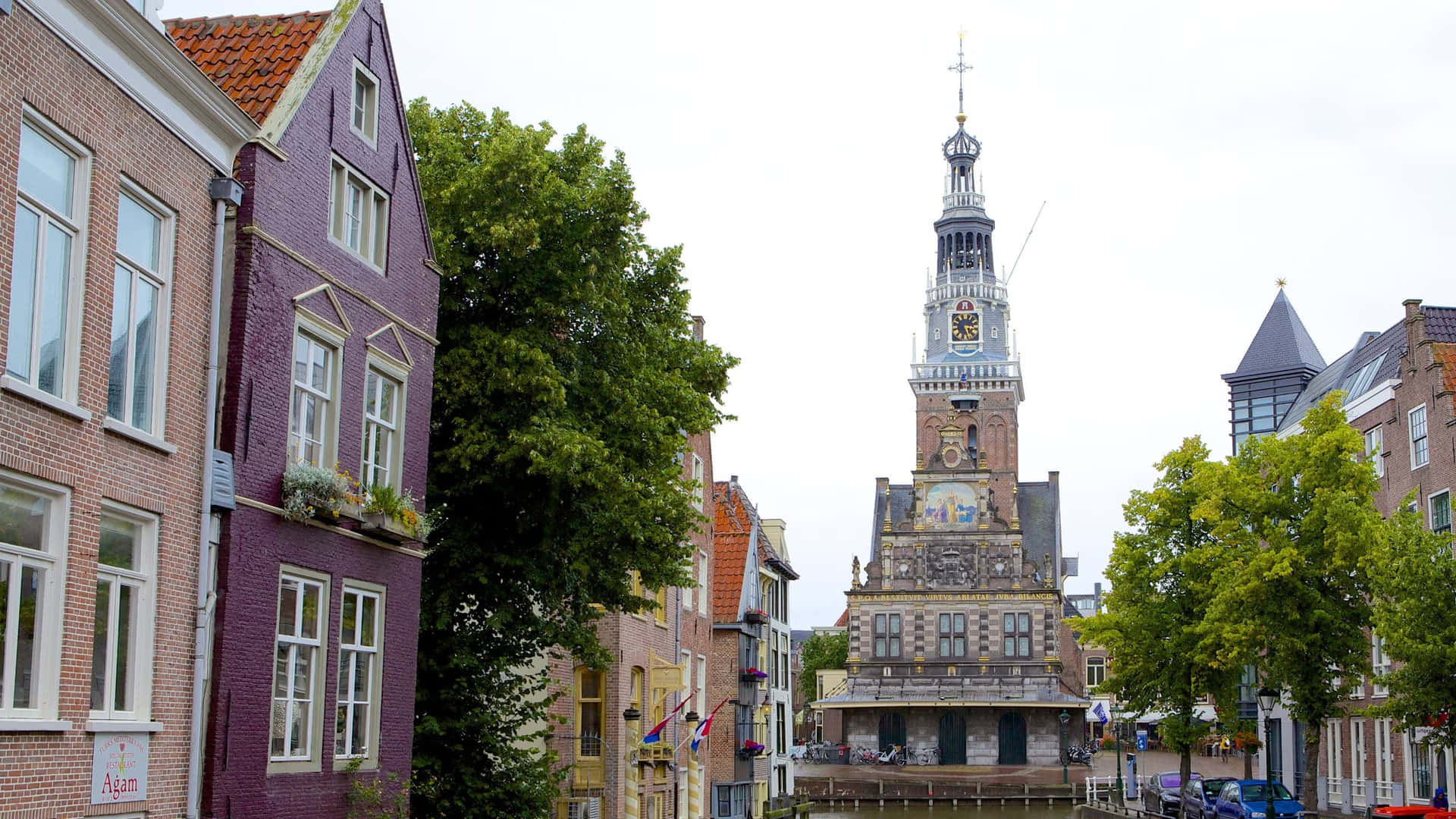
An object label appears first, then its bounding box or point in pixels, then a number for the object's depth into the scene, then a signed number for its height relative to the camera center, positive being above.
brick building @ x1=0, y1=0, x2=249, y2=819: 12.80 +2.18
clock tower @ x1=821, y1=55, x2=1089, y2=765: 105.06 +2.65
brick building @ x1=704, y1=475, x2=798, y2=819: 51.59 -0.25
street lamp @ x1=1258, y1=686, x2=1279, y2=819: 35.81 -0.81
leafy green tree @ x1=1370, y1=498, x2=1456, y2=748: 31.61 +0.86
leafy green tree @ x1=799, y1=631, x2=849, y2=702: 157.62 +0.03
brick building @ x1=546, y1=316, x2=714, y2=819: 34.03 -1.16
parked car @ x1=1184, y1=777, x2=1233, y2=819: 45.28 -3.86
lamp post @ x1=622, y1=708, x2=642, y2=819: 35.00 -2.78
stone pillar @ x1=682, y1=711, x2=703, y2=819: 43.22 -3.76
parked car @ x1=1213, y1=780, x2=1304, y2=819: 40.50 -3.54
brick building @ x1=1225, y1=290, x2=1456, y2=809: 42.97 +5.76
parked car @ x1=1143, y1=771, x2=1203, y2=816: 51.38 -4.39
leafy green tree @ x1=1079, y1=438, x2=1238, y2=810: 48.41 +1.72
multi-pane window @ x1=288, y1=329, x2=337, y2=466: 18.11 +2.89
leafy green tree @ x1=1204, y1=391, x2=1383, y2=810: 37.44 +2.25
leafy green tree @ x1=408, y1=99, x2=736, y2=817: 24.52 +3.26
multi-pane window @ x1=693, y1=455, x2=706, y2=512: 42.91 +5.18
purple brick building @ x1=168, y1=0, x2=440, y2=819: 16.62 +2.88
